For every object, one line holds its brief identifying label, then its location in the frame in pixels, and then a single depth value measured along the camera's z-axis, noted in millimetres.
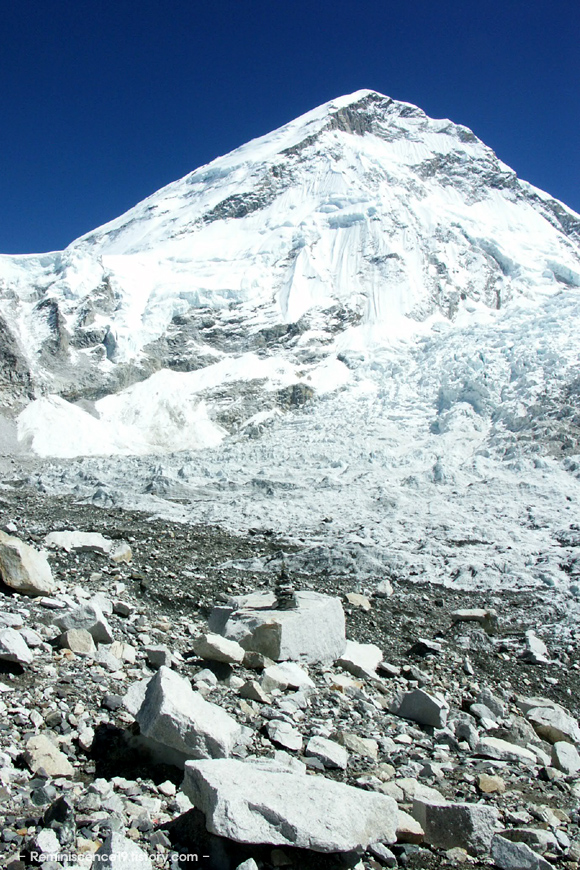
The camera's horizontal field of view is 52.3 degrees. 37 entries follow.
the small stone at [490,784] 4727
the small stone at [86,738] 4043
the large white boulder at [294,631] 6586
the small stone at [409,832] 3693
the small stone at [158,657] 5720
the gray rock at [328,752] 4586
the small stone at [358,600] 10224
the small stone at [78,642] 5484
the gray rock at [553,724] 6286
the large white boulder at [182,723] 3943
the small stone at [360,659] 6812
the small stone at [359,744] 4949
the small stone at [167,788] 3723
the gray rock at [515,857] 3588
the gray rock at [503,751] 5410
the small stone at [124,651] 5707
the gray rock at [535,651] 8656
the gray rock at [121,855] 2895
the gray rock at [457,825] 3770
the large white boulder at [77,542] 9867
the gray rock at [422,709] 5820
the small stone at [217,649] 5863
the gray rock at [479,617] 10055
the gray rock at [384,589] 11438
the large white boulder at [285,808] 3166
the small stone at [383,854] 3492
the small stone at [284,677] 5750
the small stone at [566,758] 5535
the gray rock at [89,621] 5906
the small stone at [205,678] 5469
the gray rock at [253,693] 5344
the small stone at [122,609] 7246
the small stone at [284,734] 4691
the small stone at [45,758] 3684
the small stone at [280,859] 3197
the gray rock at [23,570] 6805
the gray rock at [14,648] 4727
